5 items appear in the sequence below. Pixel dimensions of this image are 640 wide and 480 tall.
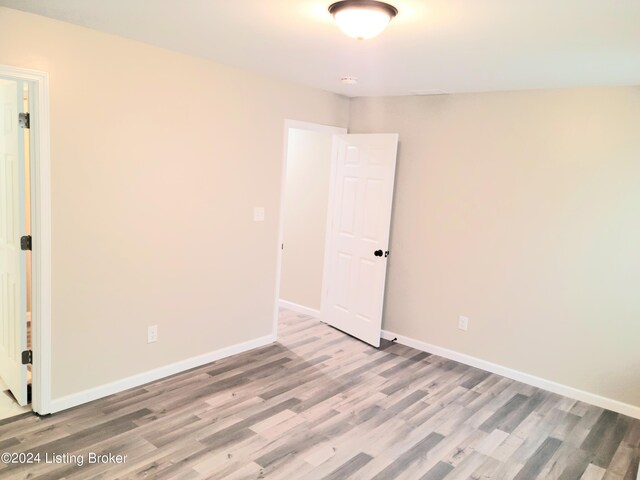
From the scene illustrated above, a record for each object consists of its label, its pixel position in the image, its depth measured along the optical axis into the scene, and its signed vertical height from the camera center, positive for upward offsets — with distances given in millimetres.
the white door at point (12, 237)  2752 -409
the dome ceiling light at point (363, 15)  1984 +786
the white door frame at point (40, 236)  2635 -360
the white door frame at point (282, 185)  4184 +53
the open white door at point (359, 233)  4383 -367
